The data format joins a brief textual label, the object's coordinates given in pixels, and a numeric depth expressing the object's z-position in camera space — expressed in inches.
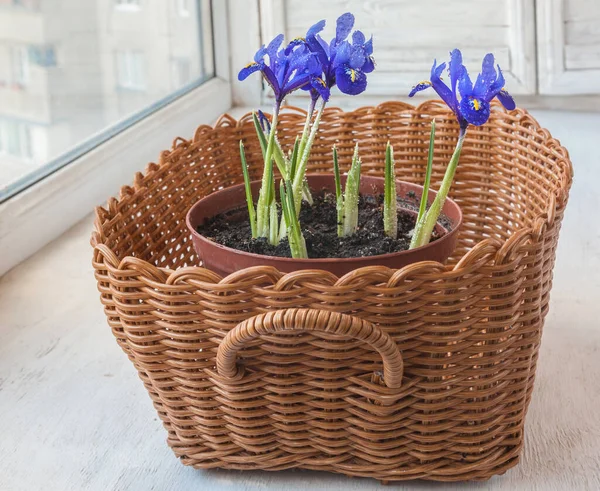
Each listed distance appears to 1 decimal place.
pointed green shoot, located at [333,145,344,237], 36.8
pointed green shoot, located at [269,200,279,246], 35.5
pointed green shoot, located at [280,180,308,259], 32.4
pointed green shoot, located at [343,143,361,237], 36.0
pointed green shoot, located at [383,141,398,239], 34.5
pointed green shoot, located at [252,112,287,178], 37.4
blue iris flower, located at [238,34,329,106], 33.1
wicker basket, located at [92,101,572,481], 27.3
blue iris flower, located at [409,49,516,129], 30.8
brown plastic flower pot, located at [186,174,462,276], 31.4
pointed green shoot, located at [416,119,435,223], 33.9
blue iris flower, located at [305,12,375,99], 32.9
